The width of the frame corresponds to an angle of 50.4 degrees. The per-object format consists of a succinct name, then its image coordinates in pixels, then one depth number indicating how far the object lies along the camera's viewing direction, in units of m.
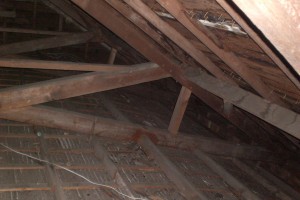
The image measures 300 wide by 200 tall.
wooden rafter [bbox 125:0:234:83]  2.62
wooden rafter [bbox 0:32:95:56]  5.35
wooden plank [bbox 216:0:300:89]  1.57
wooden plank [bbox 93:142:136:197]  2.73
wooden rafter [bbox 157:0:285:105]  2.20
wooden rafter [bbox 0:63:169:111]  2.97
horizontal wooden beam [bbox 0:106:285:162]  3.29
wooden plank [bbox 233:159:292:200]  3.80
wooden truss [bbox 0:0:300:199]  2.65
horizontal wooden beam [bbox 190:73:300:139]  2.48
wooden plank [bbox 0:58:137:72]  2.90
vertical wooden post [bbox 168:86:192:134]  3.66
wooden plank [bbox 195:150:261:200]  3.31
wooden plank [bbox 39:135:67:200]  2.44
